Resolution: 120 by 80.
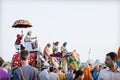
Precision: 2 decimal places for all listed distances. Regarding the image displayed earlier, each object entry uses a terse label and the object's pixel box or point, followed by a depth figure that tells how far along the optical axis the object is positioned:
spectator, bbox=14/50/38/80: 6.80
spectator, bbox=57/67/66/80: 12.68
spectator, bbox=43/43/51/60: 15.26
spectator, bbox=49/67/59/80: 11.76
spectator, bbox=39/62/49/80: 11.40
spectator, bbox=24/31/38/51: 14.99
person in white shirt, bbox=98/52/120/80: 6.32
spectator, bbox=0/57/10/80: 6.68
